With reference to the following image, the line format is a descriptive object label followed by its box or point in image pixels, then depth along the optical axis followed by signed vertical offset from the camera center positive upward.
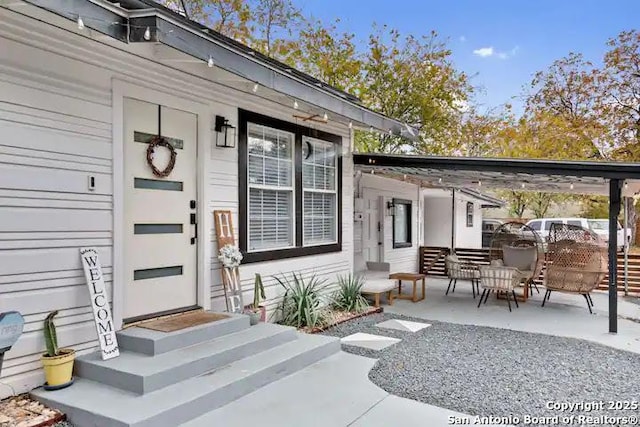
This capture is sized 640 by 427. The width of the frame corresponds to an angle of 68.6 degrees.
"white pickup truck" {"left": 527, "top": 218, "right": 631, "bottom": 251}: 16.59 -0.40
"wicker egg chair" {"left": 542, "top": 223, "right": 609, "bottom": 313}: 7.41 -0.77
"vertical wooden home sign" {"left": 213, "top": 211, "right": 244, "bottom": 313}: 5.13 -0.69
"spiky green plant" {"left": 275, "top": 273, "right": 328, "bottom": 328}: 5.85 -1.18
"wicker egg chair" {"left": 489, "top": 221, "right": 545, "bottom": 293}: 8.76 -0.76
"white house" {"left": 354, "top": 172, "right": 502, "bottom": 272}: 9.64 -0.14
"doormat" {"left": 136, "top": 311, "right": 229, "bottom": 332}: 4.19 -1.04
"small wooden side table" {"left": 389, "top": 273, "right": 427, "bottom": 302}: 8.30 -1.19
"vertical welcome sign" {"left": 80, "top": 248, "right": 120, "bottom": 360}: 3.74 -0.75
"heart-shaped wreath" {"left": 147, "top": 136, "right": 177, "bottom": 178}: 4.52 +0.57
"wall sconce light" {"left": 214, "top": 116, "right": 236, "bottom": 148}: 5.23 +0.89
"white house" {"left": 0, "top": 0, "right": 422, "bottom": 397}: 3.42 +0.49
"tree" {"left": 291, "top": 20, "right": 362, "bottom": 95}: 16.22 +5.62
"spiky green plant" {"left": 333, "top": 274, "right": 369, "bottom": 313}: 6.89 -1.28
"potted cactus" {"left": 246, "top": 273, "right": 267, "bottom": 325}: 4.94 -1.07
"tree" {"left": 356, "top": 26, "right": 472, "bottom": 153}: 16.30 +4.74
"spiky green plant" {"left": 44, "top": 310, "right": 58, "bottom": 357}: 3.46 -0.93
